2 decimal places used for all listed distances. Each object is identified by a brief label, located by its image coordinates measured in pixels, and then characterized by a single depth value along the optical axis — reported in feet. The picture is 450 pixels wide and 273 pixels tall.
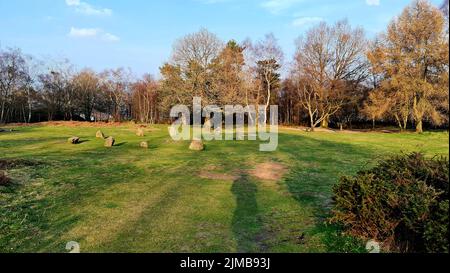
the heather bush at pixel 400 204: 17.62
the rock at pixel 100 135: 92.73
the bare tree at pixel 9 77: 180.99
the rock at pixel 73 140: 79.45
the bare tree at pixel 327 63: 154.81
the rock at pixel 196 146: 71.32
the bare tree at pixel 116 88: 234.17
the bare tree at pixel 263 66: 161.38
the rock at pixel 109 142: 75.82
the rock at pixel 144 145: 74.76
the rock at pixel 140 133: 102.84
